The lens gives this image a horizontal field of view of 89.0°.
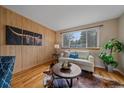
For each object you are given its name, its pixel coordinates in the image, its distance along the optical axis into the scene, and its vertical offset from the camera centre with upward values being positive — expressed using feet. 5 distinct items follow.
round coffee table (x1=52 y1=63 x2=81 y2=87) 4.45 -2.11
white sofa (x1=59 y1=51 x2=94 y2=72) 7.83 -2.06
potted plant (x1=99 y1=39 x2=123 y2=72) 8.17 -1.28
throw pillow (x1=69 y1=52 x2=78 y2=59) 9.51 -1.48
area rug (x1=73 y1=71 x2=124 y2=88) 5.51 -3.54
